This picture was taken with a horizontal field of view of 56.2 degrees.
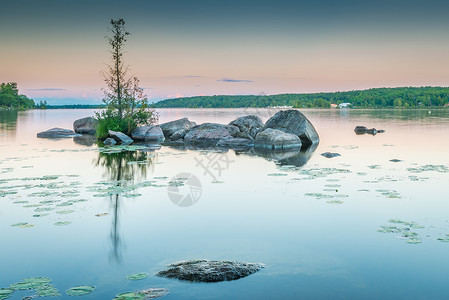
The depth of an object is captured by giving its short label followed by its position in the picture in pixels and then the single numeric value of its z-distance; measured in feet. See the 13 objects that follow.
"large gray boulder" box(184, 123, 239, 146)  76.79
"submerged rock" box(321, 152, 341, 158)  56.63
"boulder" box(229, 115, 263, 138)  83.06
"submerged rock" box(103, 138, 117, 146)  72.79
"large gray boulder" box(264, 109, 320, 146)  71.20
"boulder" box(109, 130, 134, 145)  74.64
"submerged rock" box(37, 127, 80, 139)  89.92
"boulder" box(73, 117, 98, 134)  98.07
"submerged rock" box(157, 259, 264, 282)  17.99
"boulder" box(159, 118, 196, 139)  85.71
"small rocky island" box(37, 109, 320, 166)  64.90
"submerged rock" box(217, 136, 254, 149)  69.72
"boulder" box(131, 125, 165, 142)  78.79
